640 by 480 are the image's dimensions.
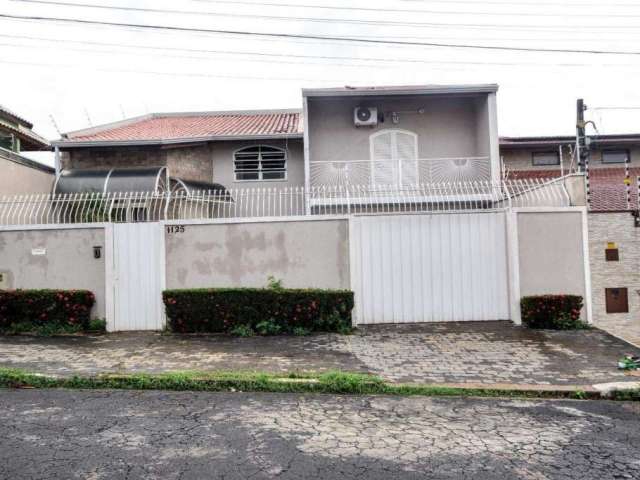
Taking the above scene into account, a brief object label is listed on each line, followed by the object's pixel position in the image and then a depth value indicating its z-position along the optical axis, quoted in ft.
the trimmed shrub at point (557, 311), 28.71
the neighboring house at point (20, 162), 42.68
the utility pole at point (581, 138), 38.11
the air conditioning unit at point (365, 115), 50.65
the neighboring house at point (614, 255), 34.22
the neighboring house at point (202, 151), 50.67
